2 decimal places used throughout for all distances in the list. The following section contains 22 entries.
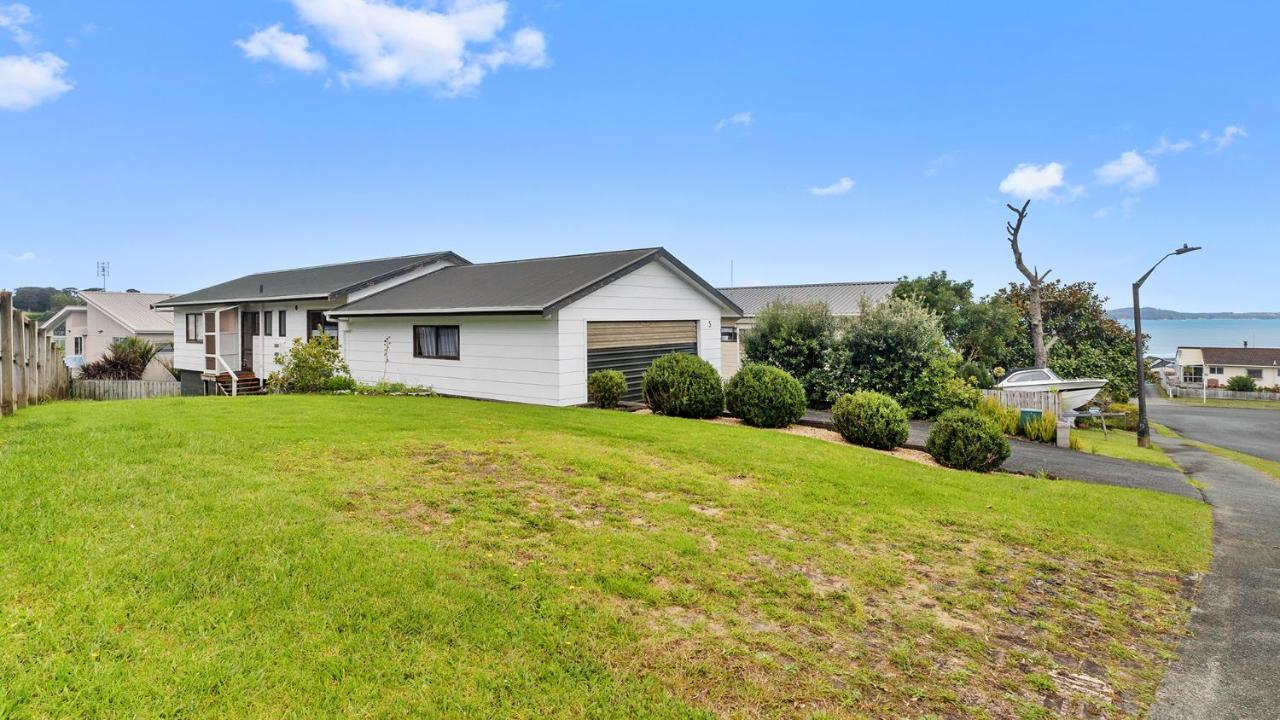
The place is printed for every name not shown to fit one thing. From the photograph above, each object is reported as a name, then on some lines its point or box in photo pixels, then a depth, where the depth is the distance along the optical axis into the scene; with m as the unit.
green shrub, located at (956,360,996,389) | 28.33
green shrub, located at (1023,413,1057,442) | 16.52
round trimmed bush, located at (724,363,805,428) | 13.08
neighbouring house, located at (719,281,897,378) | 26.65
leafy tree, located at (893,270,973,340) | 34.00
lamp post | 18.58
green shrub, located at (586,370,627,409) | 14.47
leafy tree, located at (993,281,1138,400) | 38.12
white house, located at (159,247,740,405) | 14.76
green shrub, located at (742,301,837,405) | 20.53
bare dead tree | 29.94
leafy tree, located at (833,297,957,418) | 19.23
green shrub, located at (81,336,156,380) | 23.52
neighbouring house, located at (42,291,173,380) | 35.69
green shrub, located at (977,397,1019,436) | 17.59
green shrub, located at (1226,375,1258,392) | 54.78
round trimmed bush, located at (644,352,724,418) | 13.45
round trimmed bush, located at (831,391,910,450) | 11.99
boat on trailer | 23.05
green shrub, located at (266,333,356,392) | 17.50
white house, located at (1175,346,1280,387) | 59.28
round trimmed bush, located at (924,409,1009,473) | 10.99
